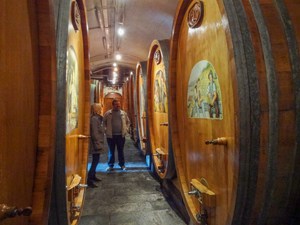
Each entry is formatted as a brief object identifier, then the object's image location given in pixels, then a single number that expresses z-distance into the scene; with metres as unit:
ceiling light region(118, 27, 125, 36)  7.44
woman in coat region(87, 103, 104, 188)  4.82
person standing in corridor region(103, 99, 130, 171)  6.31
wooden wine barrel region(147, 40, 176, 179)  3.35
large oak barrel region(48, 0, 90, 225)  1.37
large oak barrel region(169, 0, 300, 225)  1.18
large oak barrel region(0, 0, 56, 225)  0.88
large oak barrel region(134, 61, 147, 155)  6.37
